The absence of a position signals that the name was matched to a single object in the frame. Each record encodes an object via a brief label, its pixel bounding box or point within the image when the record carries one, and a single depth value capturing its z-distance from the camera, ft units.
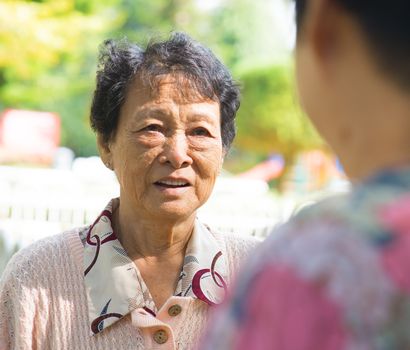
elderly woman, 7.78
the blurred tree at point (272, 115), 60.75
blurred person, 2.25
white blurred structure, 11.49
